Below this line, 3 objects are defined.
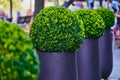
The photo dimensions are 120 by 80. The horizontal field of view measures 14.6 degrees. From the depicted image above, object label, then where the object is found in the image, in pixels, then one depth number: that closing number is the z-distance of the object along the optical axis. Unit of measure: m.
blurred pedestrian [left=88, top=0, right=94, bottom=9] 19.22
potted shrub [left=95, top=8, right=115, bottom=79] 8.51
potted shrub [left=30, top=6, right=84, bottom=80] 4.85
